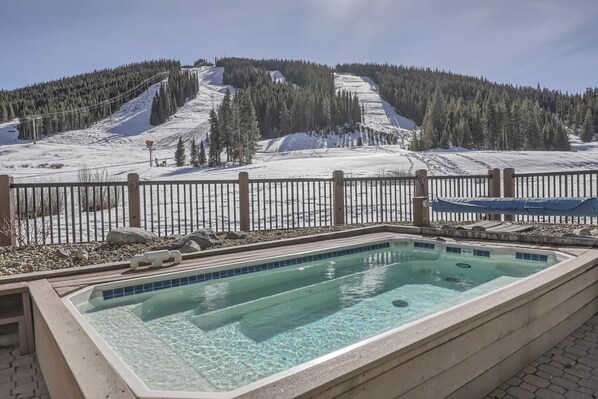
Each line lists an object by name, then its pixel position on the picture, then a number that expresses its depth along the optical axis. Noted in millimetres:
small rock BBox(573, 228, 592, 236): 4756
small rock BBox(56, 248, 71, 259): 4872
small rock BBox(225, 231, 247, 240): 6160
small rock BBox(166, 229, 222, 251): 5332
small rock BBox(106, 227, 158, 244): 5555
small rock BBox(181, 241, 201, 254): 5098
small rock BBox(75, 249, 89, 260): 4793
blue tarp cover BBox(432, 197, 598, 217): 4863
